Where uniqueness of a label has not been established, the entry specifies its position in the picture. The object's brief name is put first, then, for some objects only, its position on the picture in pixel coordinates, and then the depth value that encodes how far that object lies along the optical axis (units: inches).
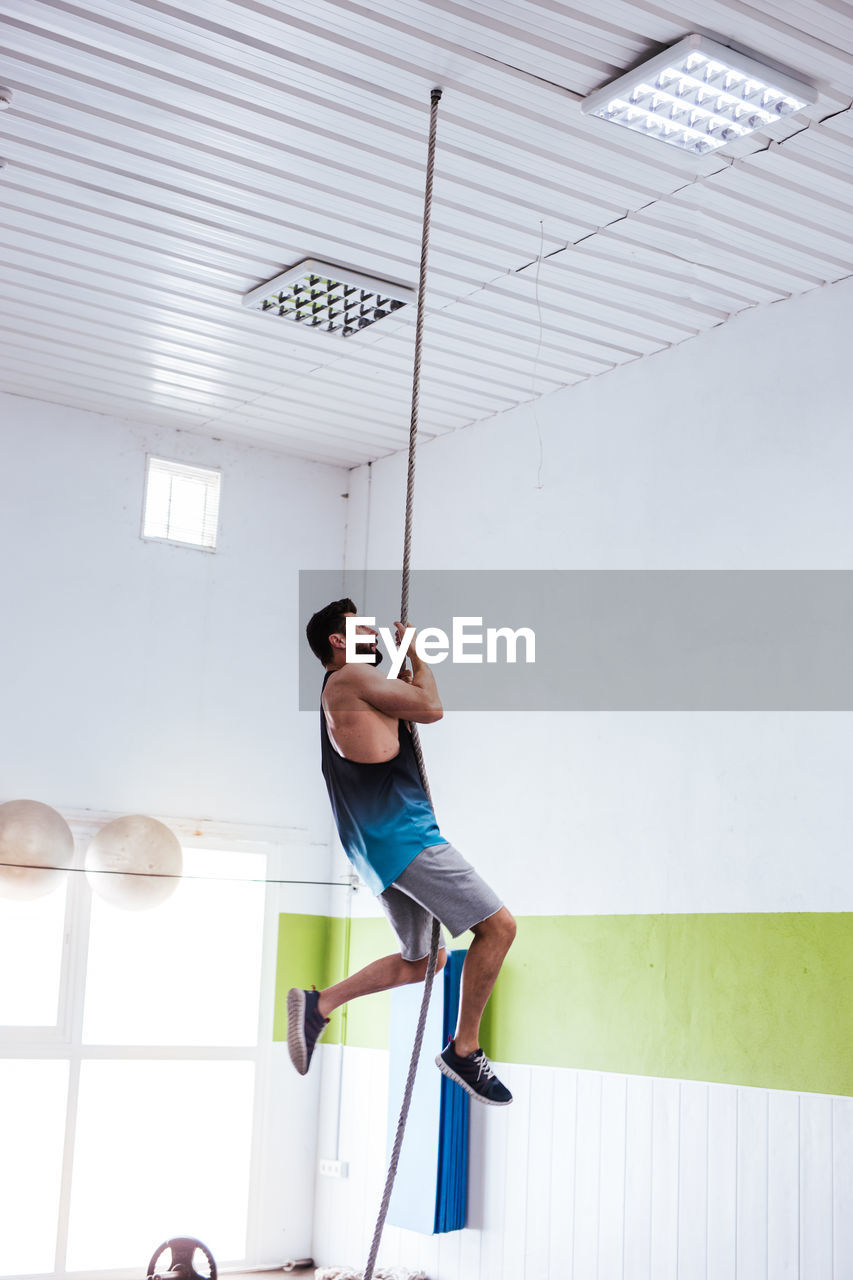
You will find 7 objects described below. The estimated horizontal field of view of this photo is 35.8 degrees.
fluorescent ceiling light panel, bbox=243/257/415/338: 203.0
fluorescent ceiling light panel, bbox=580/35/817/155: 147.6
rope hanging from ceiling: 132.7
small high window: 268.1
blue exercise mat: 222.8
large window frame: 238.5
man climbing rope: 136.6
